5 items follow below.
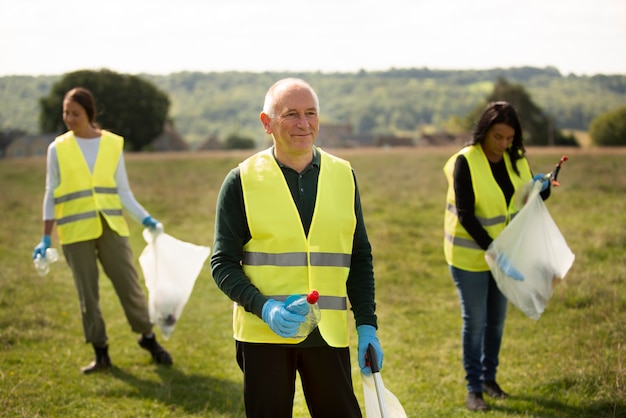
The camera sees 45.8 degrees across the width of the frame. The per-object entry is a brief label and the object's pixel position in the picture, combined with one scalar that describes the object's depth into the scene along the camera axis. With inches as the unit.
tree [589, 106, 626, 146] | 2427.4
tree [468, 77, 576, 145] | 2513.5
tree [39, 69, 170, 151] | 2495.1
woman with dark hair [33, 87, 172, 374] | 238.8
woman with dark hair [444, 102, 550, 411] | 203.9
